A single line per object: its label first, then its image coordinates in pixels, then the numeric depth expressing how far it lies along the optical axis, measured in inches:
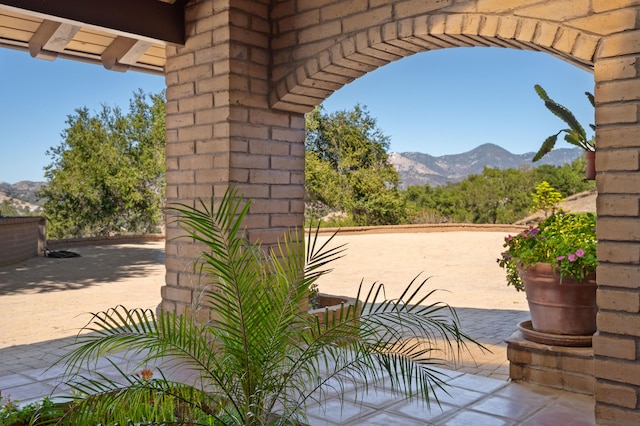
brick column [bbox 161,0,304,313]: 152.7
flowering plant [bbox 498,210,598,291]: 131.3
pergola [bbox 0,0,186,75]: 139.1
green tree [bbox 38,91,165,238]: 834.8
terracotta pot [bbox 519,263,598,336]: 134.9
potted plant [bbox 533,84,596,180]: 144.6
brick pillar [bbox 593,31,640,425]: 104.2
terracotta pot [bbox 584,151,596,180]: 129.4
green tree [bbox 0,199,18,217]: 1056.8
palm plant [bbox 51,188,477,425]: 80.3
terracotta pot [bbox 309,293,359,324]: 227.5
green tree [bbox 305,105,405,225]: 885.8
